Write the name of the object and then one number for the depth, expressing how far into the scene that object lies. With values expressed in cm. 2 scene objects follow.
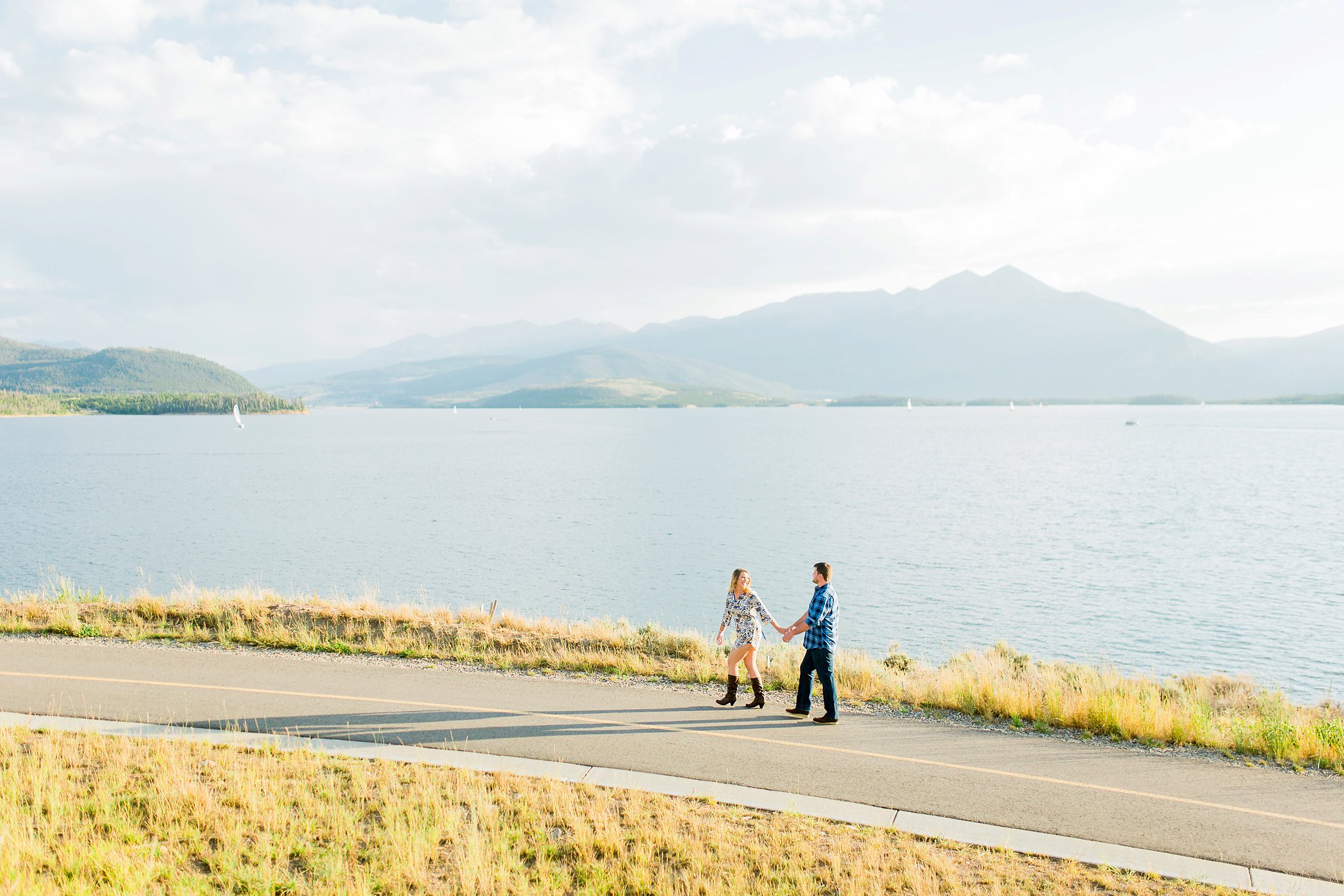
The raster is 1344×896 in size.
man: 1177
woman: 1238
